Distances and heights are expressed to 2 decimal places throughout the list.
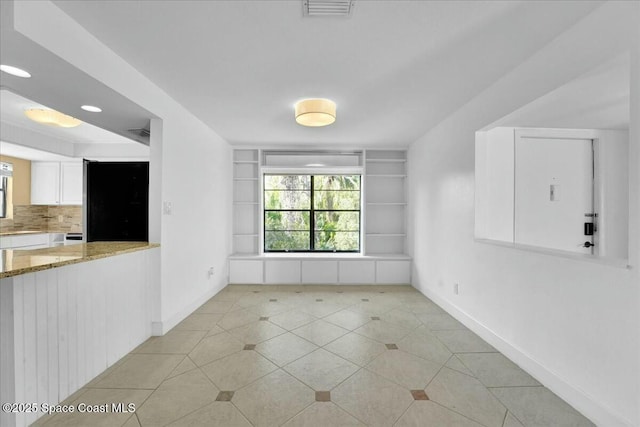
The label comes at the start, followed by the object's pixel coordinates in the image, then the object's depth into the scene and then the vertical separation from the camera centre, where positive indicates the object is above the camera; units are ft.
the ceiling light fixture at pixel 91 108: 8.59 +3.30
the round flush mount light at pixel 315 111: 9.63 +3.61
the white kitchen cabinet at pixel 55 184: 17.51 +1.74
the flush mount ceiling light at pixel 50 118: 10.66 +3.74
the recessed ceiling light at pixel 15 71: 6.25 +3.30
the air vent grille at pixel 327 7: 5.37 +4.14
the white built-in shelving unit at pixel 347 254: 16.40 -1.68
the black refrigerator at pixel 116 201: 11.19 +0.43
